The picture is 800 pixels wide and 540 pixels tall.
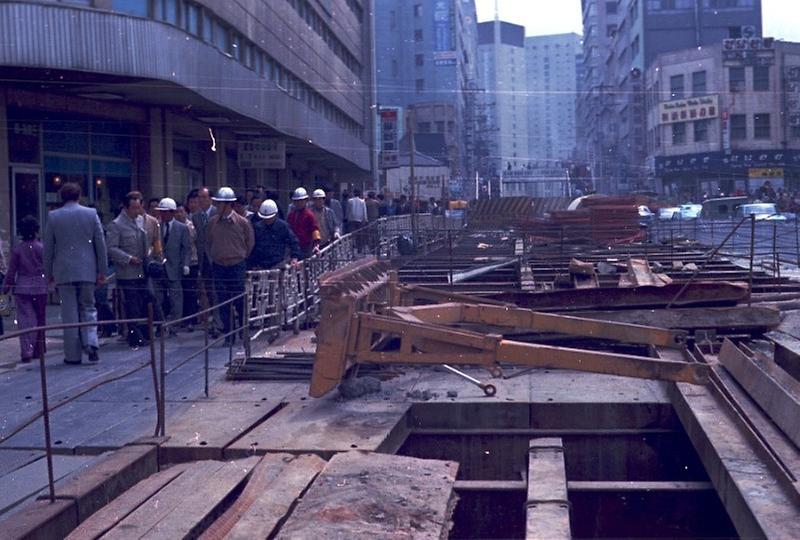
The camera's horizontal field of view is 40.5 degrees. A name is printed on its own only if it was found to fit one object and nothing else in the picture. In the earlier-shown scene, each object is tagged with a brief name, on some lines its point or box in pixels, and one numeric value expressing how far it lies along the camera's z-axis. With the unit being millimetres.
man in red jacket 14445
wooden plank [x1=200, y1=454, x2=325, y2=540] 5531
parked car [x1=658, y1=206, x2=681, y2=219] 46428
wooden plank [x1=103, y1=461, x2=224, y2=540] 5582
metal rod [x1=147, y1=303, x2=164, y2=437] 7188
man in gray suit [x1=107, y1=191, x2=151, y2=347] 12156
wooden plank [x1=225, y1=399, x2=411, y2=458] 7023
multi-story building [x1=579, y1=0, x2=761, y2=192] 83625
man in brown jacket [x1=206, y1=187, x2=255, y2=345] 12227
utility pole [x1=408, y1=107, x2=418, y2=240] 24047
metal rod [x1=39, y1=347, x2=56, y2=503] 5664
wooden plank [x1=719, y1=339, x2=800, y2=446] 6738
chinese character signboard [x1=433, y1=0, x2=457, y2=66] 110938
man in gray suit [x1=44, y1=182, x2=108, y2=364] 10602
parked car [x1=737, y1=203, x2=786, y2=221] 41188
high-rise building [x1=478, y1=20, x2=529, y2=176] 155938
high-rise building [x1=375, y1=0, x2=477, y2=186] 111188
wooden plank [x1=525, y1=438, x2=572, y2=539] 5914
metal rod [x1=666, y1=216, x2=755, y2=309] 10602
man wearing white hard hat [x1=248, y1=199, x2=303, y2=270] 12930
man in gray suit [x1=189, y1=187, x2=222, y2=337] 12875
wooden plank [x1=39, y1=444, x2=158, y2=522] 5945
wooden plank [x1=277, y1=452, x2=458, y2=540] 5492
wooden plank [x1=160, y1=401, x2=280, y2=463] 7020
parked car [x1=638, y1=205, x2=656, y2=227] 32662
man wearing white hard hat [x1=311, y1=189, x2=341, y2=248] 16578
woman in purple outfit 11281
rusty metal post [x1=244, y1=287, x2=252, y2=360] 10195
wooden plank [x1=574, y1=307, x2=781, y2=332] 10172
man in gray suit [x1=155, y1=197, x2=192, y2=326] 13031
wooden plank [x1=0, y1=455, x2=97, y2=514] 6039
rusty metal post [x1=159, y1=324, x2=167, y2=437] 7273
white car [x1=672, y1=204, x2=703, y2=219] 46500
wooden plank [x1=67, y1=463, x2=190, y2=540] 5602
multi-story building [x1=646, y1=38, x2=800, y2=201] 62906
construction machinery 7699
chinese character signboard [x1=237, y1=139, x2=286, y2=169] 31500
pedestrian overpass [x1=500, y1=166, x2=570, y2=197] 101625
